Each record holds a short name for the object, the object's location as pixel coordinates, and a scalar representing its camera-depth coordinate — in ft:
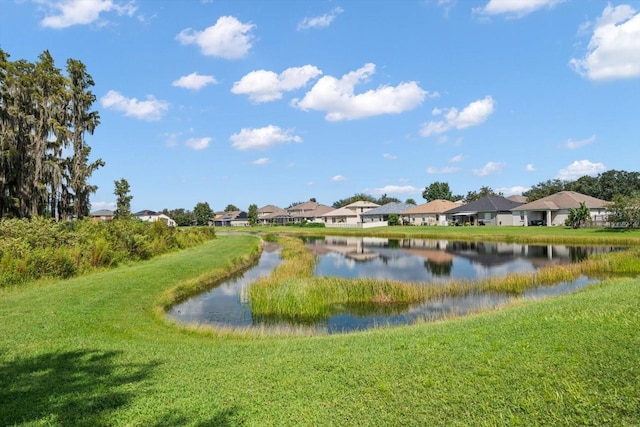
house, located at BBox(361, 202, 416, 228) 258.78
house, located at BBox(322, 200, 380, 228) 294.05
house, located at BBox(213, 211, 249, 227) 399.01
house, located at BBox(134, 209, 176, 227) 383.45
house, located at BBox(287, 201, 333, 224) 334.28
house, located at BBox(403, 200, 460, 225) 236.84
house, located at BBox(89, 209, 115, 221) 348.14
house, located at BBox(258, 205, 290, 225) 359.44
